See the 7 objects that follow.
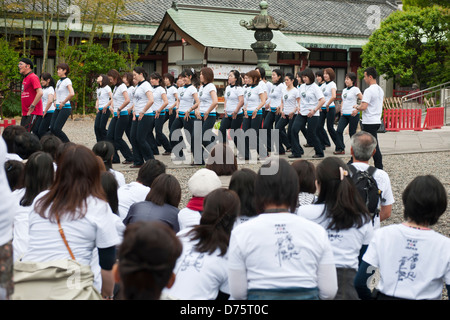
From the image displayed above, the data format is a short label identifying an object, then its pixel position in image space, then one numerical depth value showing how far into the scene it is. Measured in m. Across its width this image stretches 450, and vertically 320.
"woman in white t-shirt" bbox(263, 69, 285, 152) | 12.30
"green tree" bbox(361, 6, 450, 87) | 25.89
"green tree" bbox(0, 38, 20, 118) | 20.91
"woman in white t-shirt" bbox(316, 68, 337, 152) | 12.20
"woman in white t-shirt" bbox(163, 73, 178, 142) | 12.85
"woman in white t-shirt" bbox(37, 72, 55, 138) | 11.02
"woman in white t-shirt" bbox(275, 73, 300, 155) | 11.91
